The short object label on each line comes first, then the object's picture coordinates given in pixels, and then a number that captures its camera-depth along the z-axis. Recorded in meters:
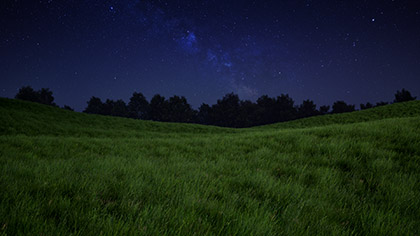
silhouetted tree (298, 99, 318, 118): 87.12
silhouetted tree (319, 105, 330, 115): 92.06
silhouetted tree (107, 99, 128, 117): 95.13
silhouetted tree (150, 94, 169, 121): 86.75
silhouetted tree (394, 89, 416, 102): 70.49
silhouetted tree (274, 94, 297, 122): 84.78
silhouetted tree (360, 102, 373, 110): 91.94
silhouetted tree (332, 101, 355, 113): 90.25
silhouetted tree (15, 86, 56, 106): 81.44
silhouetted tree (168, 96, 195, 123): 87.47
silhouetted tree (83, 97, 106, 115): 98.88
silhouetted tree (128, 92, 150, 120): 102.44
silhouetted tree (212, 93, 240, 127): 88.38
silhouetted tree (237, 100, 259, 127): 87.23
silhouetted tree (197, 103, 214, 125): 93.16
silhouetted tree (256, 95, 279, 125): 89.50
